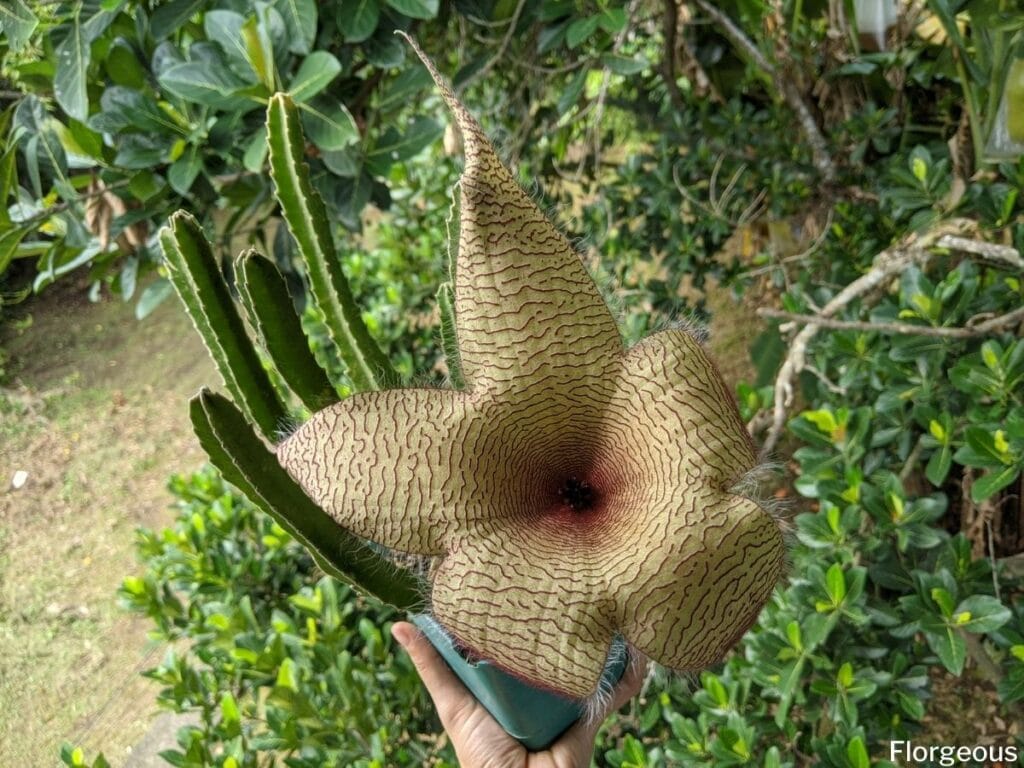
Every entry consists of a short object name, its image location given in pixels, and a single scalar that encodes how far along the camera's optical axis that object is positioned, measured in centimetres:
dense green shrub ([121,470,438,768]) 98
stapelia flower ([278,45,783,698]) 41
